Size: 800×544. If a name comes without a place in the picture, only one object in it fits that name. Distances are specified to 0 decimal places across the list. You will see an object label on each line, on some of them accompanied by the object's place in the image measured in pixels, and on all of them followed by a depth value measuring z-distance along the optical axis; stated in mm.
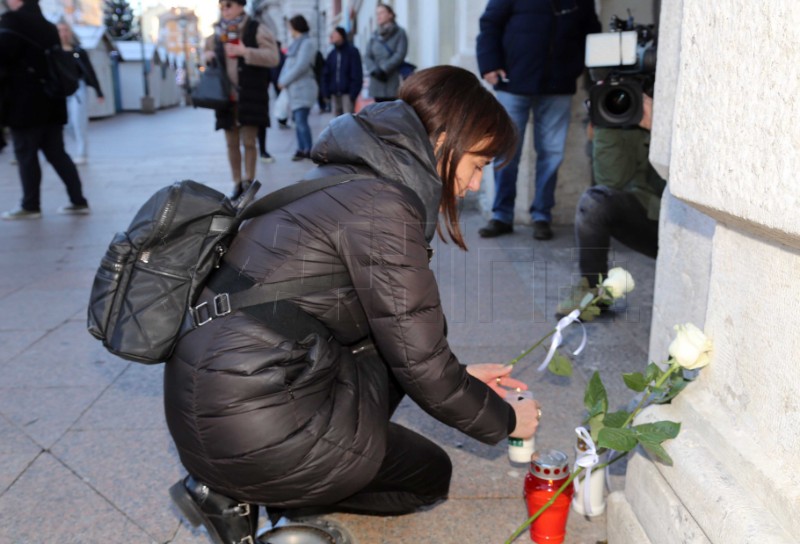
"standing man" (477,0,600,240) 5688
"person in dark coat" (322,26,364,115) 11562
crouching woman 1864
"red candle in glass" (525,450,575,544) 2184
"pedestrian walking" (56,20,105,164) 8367
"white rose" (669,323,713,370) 1664
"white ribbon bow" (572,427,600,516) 1921
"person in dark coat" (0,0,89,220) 6566
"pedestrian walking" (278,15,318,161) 10312
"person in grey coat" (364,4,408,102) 9656
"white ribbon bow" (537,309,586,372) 2075
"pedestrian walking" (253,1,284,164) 10117
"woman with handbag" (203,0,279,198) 7250
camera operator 4020
